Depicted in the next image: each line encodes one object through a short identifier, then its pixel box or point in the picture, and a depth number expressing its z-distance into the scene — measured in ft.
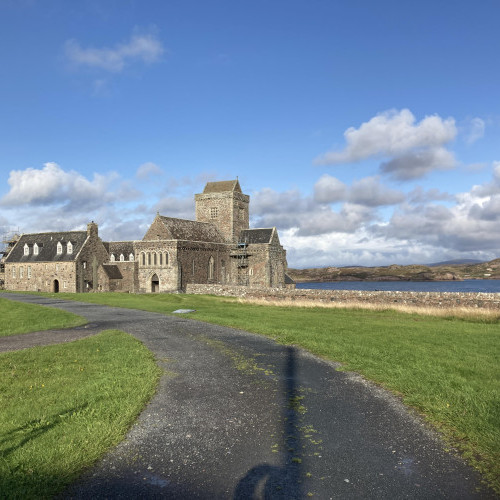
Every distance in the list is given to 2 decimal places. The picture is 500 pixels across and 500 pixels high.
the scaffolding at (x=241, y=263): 206.28
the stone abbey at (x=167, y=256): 181.37
